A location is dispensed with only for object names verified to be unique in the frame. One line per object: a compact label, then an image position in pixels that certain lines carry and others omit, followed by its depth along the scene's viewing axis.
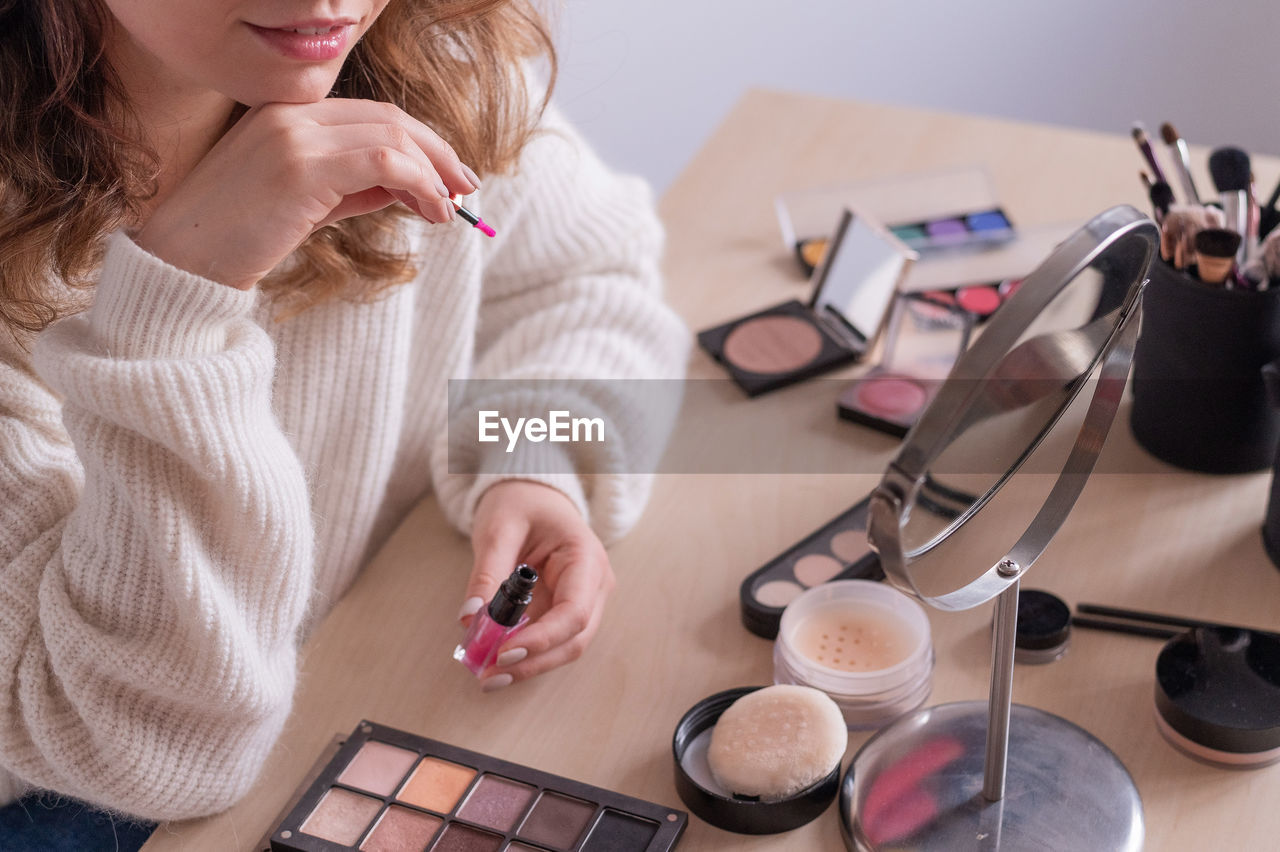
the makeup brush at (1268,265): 0.71
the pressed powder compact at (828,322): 0.90
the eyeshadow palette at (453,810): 0.59
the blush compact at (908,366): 0.85
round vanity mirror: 0.40
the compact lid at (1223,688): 0.60
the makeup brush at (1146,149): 0.77
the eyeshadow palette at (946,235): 1.00
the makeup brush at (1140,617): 0.69
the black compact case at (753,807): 0.58
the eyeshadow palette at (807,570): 0.70
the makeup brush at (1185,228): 0.72
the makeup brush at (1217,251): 0.70
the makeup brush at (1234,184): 0.74
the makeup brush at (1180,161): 0.77
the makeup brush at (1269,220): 0.76
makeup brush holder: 0.71
